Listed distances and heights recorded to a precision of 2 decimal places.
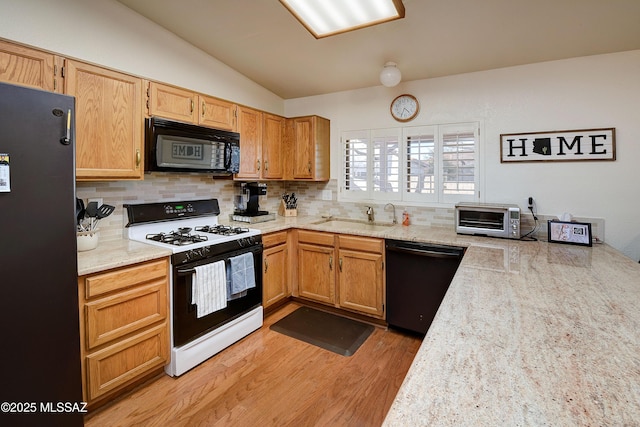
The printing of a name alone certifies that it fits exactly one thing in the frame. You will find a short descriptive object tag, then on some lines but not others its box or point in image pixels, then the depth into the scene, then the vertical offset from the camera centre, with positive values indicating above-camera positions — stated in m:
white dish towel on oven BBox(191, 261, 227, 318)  2.18 -0.55
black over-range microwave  2.26 +0.49
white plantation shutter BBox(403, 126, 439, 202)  3.08 +0.46
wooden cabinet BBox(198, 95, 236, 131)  2.66 +0.86
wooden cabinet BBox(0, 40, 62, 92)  1.64 +0.78
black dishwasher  2.46 -0.56
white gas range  2.13 -0.47
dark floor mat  2.58 -1.06
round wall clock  3.13 +1.03
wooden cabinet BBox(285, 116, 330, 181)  3.47 +0.70
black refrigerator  1.25 -0.21
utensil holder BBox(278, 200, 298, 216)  3.74 +0.00
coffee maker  3.31 +0.13
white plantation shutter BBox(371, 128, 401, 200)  3.27 +0.49
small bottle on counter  3.22 -0.07
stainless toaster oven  2.51 -0.08
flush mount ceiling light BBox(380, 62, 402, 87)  2.70 +1.16
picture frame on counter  2.31 -0.17
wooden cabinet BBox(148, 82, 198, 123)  2.30 +0.83
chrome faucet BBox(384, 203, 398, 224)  3.31 -0.05
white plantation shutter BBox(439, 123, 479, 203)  2.90 +0.46
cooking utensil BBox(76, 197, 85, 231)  2.05 +0.00
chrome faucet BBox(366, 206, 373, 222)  3.41 -0.03
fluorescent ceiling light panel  1.73 +1.14
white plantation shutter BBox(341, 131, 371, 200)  3.45 +0.51
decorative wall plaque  2.42 +0.52
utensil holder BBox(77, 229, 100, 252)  1.97 -0.18
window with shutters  2.94 +0.47
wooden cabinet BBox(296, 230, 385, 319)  2.83 -0.57
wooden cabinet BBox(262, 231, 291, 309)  2.93 -0.56
